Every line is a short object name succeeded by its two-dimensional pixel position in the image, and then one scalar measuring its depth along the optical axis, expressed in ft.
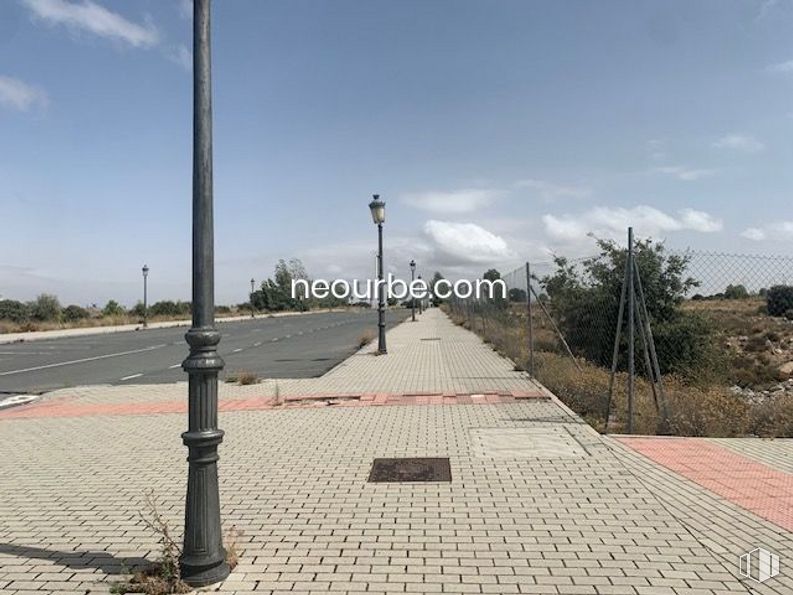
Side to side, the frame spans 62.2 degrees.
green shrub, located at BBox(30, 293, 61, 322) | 196.24
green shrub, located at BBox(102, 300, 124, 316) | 217.77
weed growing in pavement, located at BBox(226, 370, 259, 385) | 46.70
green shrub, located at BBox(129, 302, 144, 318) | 221.66
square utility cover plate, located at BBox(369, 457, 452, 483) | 20.17
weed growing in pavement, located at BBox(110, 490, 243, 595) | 12.31
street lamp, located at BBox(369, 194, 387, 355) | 68.95
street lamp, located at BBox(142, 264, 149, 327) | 159.74
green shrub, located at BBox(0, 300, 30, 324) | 194.88
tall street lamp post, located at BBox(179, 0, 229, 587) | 12.68
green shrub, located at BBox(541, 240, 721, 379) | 52.34
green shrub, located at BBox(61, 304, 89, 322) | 196.96
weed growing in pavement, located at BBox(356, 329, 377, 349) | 87.71
